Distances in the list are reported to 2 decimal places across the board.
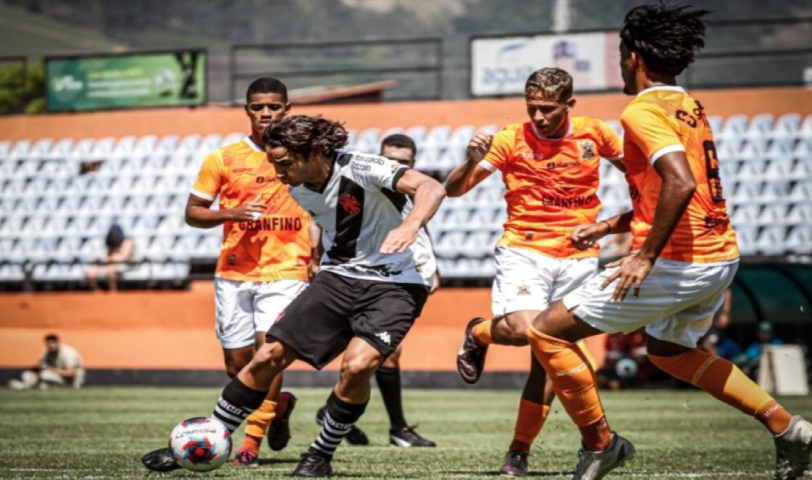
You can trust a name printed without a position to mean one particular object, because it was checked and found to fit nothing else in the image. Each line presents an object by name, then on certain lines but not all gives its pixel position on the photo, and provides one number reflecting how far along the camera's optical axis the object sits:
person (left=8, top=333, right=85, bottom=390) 38.37
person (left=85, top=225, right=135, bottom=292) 41.56
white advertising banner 43.25
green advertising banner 47.99
